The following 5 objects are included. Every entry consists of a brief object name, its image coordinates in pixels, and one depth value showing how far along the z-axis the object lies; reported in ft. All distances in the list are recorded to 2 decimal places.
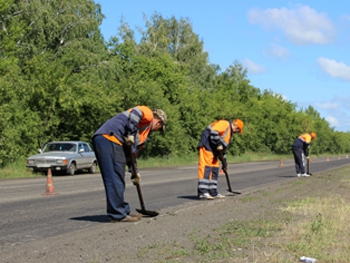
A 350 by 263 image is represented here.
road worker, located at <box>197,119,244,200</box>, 44.93
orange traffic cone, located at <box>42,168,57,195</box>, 52.60
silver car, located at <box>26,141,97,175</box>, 89.04
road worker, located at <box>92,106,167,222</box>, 30.53
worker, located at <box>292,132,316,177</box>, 81.46
